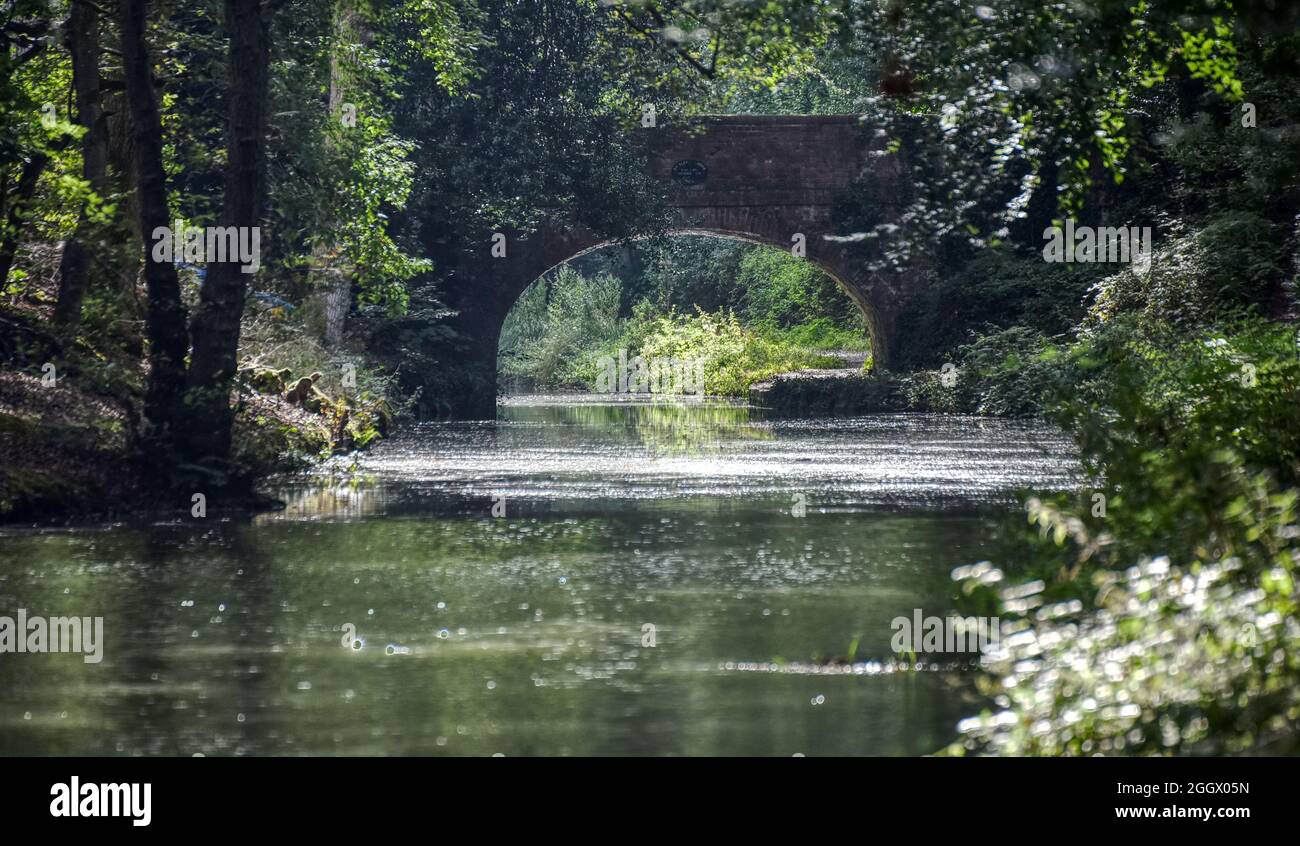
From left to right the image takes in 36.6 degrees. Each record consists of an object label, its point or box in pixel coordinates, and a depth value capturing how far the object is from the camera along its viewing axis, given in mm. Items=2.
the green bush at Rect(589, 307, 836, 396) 50625
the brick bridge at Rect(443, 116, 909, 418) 36781
